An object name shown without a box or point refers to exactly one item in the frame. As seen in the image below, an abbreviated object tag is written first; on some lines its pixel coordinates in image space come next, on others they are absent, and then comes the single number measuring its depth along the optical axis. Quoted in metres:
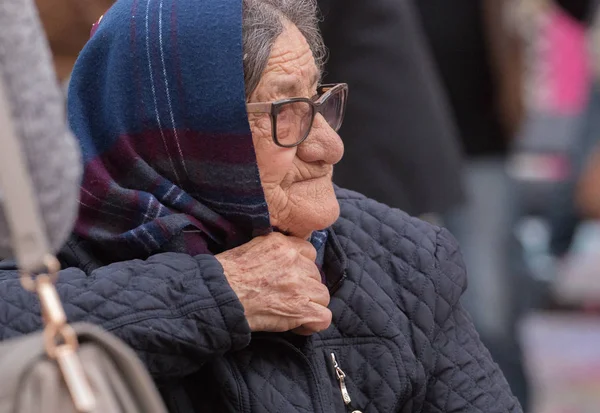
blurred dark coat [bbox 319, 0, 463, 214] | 7.97
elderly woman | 4.03
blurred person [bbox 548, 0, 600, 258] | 12.23
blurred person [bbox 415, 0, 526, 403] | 9.39
